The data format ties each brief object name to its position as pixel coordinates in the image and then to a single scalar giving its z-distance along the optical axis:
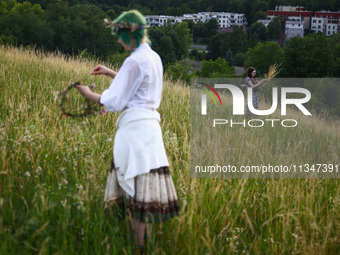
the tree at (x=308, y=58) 60.00
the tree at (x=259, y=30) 131.25
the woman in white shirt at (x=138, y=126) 2.72
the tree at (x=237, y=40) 110.74
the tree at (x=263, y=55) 66.31
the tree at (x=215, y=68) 65.06
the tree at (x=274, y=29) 130.75
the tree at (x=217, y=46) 110.62
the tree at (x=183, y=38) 84.53
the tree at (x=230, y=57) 104.26
